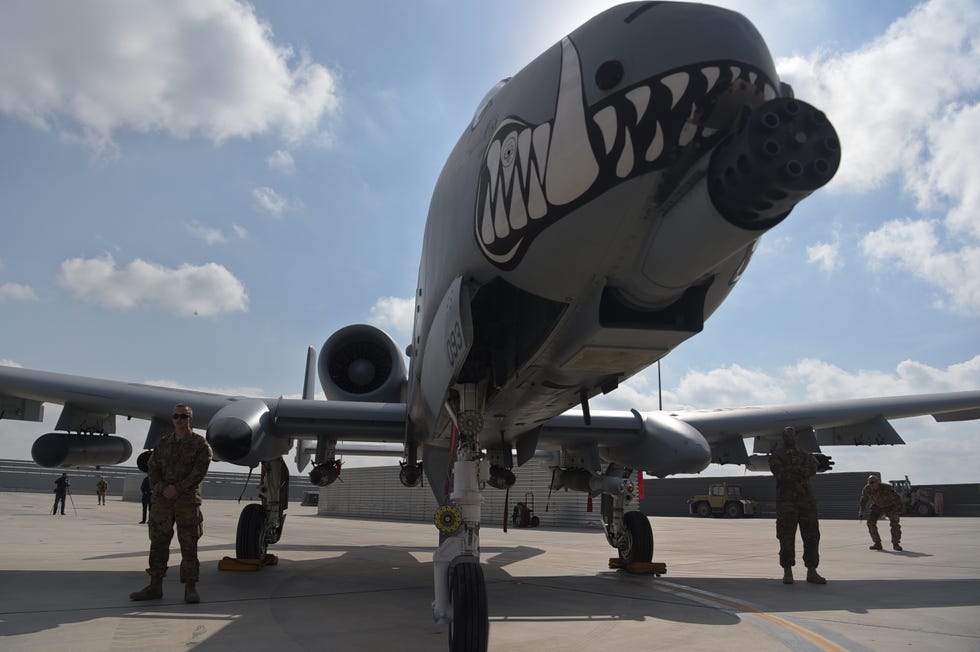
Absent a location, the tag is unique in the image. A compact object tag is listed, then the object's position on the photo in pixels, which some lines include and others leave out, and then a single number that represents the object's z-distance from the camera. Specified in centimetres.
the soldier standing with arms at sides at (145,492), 1701
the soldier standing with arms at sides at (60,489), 2583
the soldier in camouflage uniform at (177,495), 641
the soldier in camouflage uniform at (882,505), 1382
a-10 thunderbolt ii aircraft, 310
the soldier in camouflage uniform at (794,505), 819
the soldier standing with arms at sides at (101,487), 3738
